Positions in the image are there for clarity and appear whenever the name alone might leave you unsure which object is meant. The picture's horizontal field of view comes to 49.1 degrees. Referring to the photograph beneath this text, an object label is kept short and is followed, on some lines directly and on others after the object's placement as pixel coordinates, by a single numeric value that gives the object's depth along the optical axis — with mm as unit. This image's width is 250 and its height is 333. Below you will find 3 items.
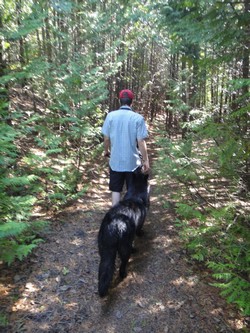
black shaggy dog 3490
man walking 4715
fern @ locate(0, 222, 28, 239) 2703
